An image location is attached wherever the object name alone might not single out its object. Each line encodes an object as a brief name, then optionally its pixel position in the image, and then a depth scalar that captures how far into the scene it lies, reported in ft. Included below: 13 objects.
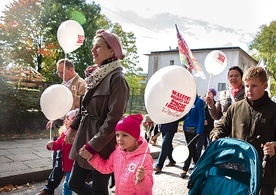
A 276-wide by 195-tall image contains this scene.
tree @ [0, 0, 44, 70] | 44.78
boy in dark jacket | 7.22
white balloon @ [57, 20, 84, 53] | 12.21
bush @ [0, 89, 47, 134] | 21.22
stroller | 6.28
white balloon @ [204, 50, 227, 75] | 14.52
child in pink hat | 6.77
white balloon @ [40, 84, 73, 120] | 9.68
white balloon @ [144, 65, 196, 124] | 6.86
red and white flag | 13.25
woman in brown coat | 6.79
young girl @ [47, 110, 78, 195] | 9.34
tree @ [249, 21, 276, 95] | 81.81
